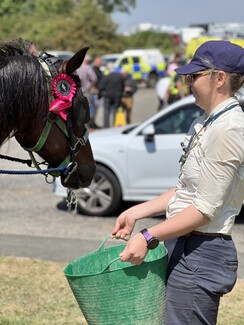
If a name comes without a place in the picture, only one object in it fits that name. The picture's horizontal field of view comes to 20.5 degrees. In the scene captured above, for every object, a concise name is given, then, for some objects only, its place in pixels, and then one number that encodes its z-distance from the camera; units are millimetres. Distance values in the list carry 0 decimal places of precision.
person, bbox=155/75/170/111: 18578
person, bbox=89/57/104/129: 19188
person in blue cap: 2996
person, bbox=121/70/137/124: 19766
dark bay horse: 3459
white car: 9000
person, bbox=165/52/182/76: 19719
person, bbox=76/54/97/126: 17594
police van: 40938
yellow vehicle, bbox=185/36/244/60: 17666
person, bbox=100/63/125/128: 18984
